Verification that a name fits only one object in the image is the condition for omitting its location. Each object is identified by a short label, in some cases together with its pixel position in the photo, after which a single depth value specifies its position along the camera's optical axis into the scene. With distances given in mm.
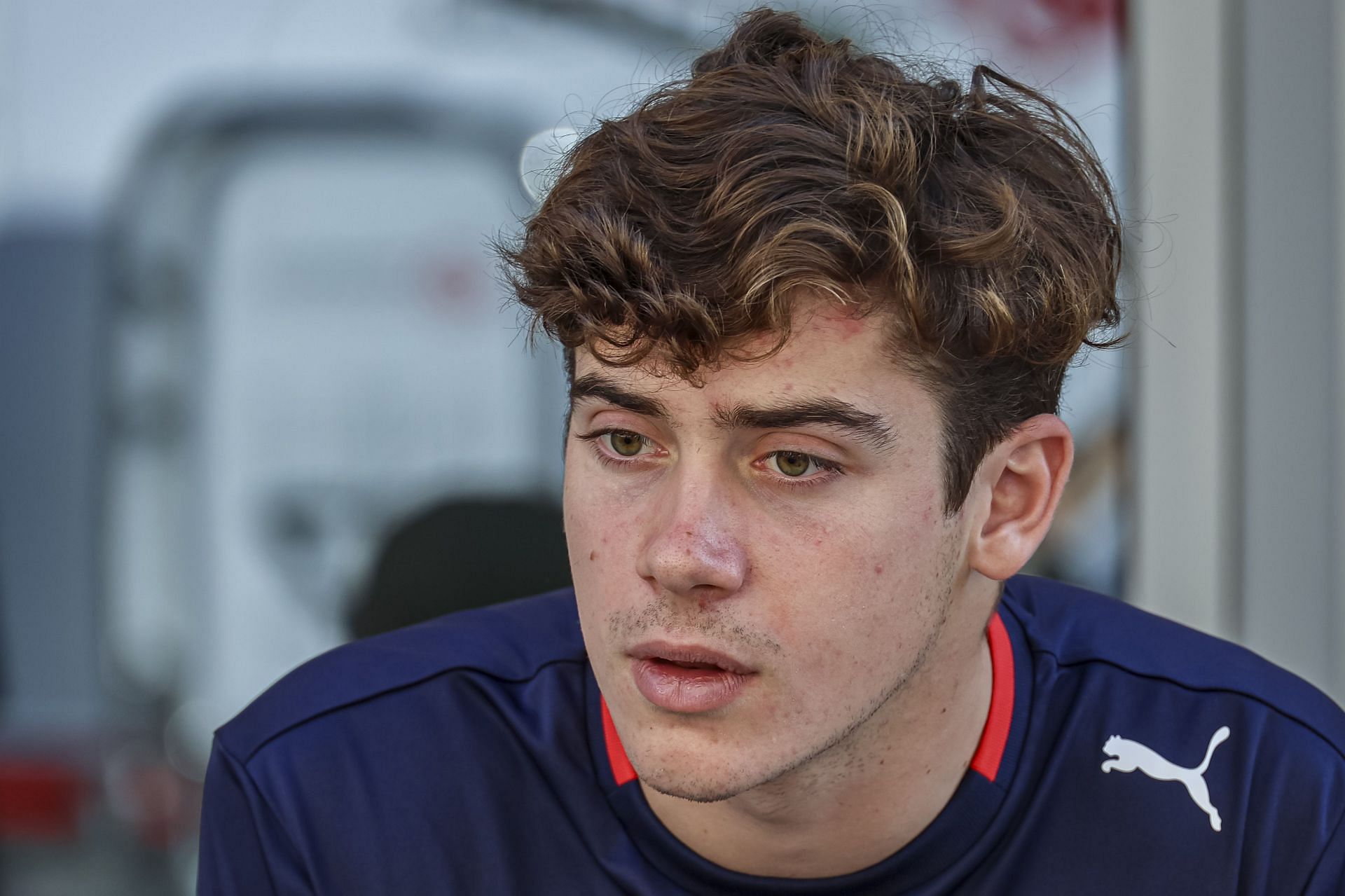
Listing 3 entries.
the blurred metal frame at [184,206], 5262
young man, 2719
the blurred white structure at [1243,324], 4844
